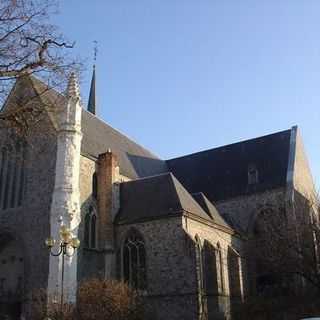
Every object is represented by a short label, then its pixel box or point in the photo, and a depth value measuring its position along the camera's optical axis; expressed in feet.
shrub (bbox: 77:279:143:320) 58.29
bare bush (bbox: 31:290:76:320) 57.16
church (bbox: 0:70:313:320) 73.20
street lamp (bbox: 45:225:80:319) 54.65
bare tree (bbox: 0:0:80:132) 37.60
